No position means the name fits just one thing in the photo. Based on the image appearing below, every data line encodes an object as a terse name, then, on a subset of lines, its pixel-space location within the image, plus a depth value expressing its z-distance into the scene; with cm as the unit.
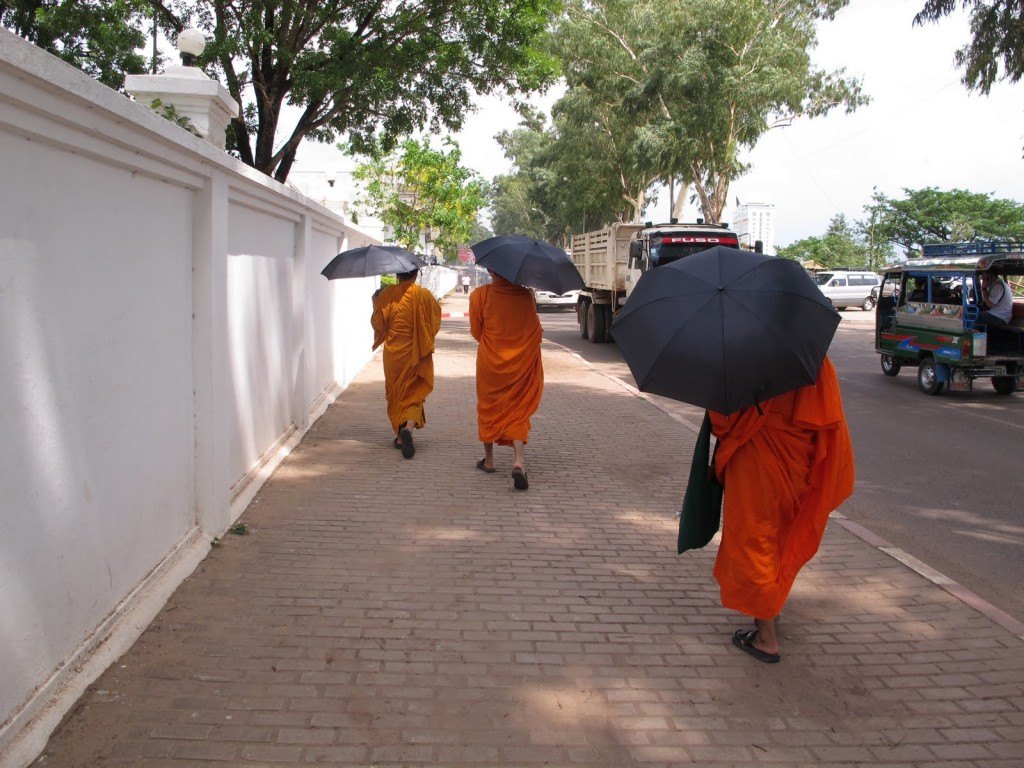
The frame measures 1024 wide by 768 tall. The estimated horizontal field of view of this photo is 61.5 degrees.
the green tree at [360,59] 1345
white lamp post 572
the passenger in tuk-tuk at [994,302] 1198
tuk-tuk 1167
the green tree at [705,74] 2311
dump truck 1614
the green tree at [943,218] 4831
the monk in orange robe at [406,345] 752
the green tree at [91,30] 1355
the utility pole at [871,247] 5275
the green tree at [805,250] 5367
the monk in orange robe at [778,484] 364
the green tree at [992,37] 1173
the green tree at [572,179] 3481
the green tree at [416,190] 2392
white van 3559
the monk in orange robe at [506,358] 673
